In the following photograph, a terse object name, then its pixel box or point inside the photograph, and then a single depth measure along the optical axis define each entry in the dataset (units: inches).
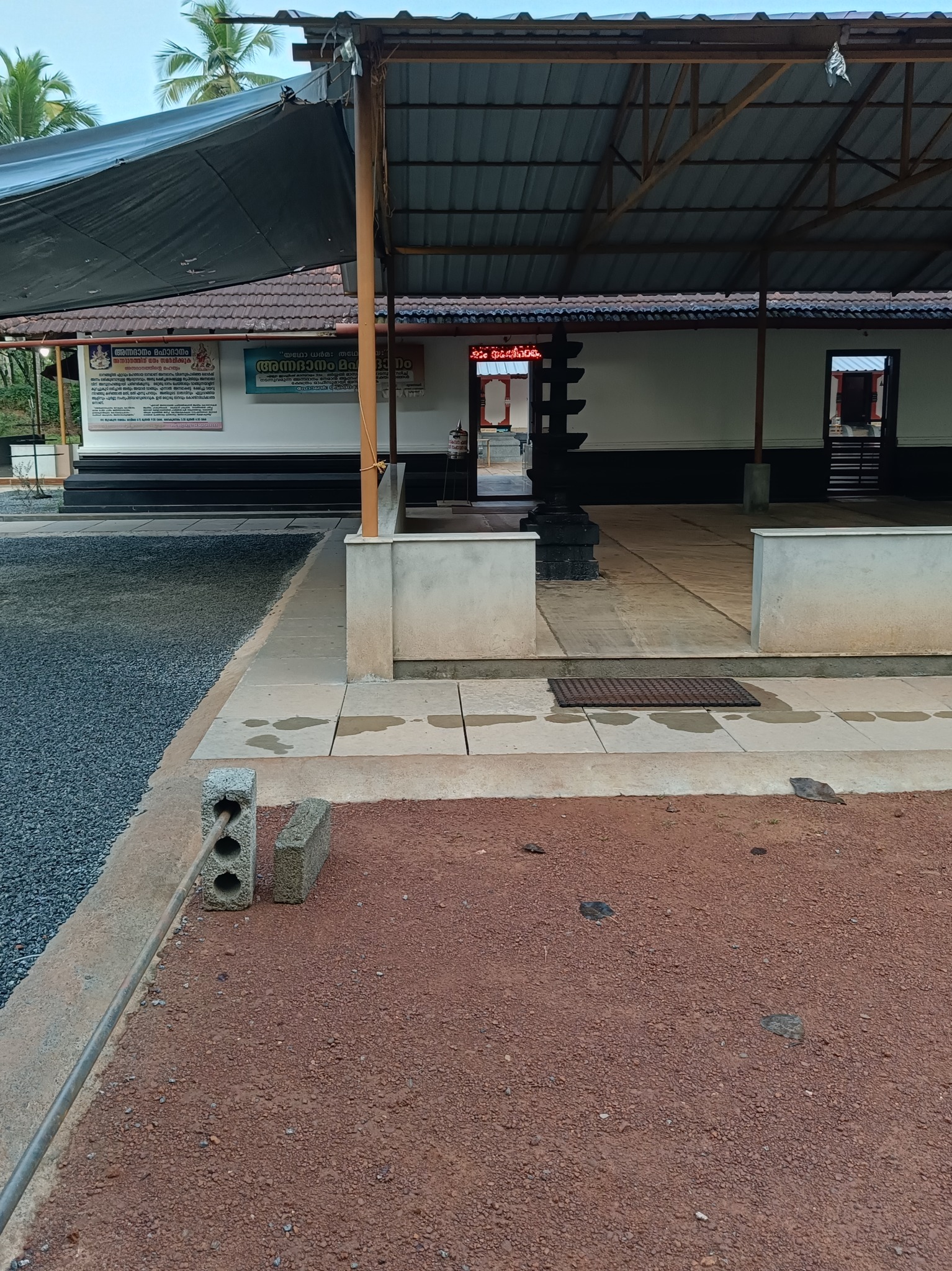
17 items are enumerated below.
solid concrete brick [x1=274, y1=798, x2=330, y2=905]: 152.8
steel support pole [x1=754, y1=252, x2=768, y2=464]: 506.9
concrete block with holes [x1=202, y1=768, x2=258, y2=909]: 150.9
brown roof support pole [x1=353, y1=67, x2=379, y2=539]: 248.7
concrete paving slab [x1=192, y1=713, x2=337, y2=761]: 217.0
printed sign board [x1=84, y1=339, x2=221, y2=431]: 624.1
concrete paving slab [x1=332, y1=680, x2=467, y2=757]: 220.5
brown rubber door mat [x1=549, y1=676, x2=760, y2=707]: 249.6
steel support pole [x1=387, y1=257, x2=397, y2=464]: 462.6
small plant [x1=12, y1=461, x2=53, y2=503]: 729.6
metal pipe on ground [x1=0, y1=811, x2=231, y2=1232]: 84.3
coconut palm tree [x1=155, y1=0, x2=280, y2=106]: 1224.2
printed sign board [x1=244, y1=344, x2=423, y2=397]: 617.9
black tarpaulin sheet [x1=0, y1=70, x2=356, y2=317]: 274.5
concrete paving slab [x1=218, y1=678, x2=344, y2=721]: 242.4
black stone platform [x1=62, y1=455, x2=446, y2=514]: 634.2
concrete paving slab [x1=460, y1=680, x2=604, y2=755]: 221.0
